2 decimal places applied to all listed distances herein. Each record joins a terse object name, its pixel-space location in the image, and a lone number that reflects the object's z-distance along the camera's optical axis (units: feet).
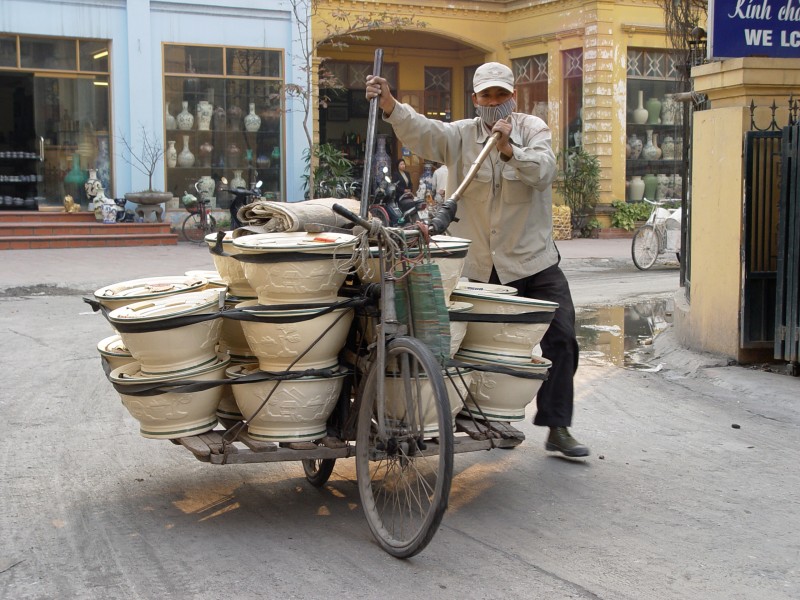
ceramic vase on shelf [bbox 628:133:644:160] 77.56
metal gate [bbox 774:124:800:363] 23.73
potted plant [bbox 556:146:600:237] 74.18
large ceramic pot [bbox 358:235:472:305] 14.29
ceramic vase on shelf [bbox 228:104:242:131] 71.08
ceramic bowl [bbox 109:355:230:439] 14.38
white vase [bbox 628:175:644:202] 77.77
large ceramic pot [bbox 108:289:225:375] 14.10
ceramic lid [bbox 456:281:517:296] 15.83
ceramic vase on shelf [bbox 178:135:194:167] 69.67
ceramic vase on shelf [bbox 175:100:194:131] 69.15
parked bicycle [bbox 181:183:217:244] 65.87
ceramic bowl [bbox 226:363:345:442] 14.38
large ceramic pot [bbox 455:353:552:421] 15.29
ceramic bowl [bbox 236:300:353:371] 14.19
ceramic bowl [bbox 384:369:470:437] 13.66
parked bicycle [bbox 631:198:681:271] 52.11
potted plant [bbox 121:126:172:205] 66.74
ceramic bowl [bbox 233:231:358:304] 13.96
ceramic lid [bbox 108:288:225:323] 14.03
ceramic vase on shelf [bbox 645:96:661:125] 77.61
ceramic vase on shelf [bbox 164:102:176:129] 68.54
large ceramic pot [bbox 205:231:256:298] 15.33
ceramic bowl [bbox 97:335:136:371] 15.58
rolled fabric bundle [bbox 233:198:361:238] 15.05
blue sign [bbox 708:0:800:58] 24.77
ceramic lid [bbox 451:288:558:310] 15.25
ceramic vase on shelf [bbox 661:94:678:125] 77.92
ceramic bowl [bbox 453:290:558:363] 15.30
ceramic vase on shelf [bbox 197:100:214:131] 69.92
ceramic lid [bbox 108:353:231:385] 14.29
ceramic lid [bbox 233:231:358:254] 13.91
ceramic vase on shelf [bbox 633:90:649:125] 77.10
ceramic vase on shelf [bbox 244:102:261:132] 71.46
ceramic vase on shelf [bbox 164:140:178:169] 68.74
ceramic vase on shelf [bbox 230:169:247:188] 71.61
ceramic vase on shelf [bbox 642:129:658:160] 78.23
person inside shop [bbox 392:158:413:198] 65.46
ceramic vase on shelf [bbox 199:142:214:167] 70.67
